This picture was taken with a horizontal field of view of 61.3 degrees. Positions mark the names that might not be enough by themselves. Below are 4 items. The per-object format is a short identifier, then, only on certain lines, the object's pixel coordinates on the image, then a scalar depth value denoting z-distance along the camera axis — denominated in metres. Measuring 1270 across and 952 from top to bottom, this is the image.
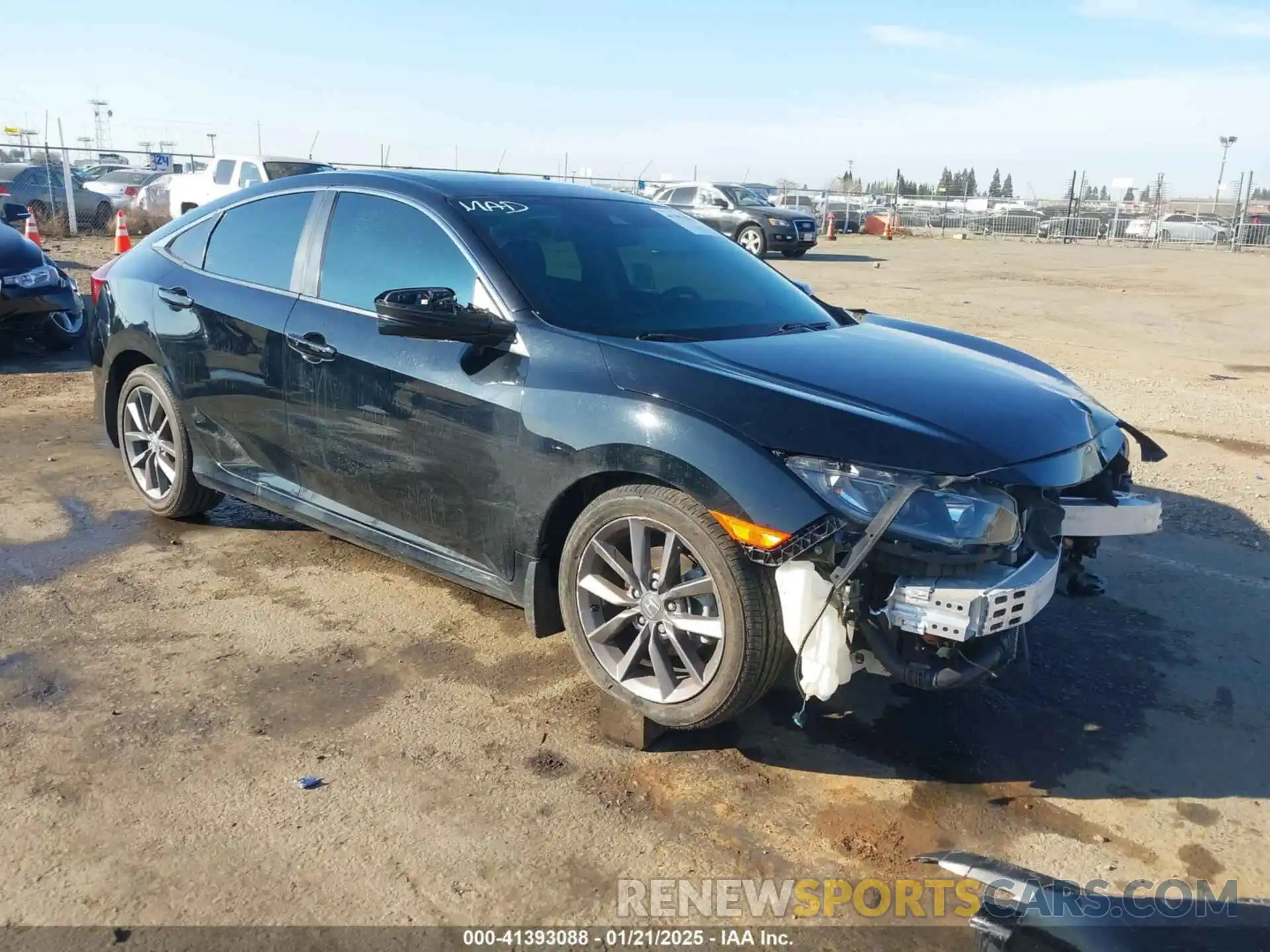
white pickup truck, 18.11
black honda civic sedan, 2.97
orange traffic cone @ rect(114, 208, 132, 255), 13.56
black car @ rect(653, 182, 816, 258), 23.23
